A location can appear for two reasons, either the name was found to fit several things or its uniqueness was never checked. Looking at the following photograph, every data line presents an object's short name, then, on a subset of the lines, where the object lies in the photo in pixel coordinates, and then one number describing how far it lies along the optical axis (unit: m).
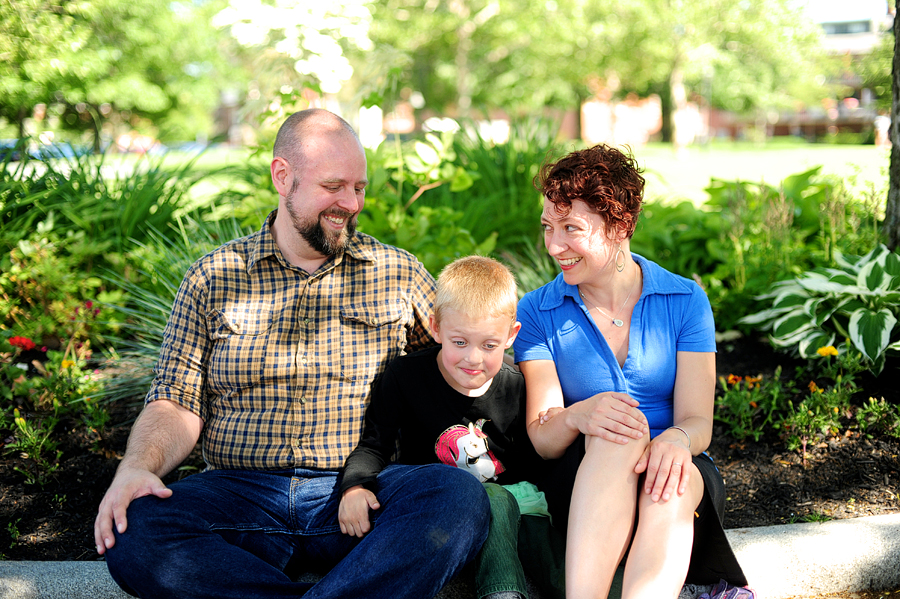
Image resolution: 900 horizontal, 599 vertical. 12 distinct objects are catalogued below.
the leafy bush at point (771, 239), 4.00
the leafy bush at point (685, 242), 4.51
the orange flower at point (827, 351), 3.18
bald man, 1.99
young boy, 2.25
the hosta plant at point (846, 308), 3.14
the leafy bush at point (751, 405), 3.15
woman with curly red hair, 2.03
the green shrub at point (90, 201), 4.34
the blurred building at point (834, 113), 49.04
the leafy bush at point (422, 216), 3.94
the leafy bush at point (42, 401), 3.03
